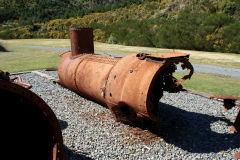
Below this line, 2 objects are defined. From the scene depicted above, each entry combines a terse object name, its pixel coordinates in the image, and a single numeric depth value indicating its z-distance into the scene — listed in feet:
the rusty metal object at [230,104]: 14.64
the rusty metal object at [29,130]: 9.34
